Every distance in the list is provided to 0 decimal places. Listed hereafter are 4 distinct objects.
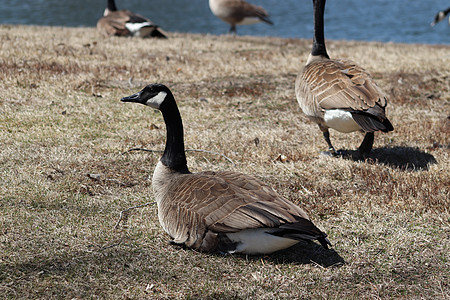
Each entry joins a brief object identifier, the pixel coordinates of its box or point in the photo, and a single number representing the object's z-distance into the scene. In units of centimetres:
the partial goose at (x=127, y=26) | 2745
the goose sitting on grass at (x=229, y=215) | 639
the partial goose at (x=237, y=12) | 3150
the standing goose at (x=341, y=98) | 1028
